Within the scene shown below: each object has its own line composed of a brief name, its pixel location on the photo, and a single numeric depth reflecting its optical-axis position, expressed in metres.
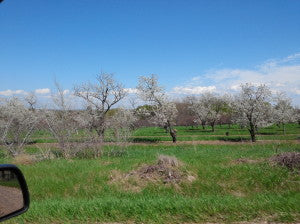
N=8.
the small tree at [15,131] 19.59
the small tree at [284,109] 41.52
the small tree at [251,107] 31.90
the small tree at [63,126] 17.36
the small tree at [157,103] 33.47
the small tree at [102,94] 33.47
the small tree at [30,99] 49.53
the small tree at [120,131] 18.36
